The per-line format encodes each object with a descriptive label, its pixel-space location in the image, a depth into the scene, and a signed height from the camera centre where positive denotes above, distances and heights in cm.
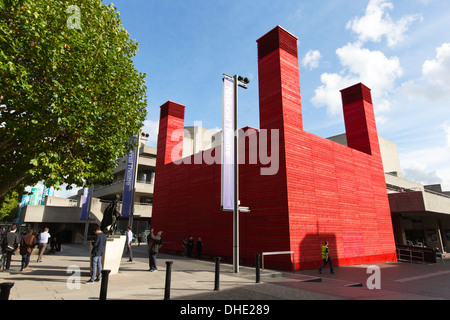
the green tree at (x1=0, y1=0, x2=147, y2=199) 845 +474
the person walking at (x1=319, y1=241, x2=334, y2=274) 1256 -98
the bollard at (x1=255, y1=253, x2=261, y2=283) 922 -145
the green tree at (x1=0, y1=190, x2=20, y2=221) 4452 +382
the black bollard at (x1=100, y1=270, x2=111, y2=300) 541 -109
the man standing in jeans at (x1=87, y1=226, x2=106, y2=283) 883 -78
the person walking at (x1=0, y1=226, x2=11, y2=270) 1112 -98
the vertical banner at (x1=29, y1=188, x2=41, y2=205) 4844 +576
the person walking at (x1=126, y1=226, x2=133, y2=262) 1520 -41
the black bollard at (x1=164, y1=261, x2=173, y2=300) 664 -126
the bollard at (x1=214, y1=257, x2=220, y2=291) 795 -134
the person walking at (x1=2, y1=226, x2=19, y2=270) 1106 -56
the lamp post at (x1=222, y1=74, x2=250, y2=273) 1147 +298
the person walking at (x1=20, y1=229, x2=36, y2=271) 1114 -68
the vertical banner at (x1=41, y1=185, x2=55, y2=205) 5212 +731
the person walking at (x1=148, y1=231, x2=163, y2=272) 1130 -79
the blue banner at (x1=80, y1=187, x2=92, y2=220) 3014 +291
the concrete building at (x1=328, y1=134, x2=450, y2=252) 2447 +235
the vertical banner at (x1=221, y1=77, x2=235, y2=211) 1259 +457
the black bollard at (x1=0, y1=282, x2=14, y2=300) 405 -91
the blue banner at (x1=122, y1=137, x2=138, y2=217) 2161 +346
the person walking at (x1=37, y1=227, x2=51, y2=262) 1445 -61
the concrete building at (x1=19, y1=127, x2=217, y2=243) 3275 +314
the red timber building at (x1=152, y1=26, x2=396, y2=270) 1400 +244
